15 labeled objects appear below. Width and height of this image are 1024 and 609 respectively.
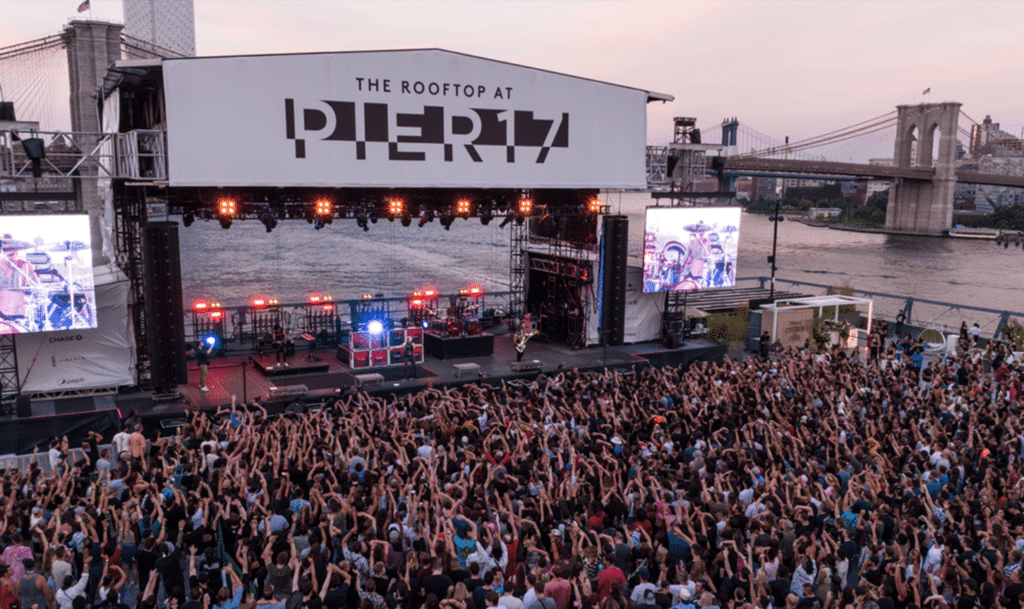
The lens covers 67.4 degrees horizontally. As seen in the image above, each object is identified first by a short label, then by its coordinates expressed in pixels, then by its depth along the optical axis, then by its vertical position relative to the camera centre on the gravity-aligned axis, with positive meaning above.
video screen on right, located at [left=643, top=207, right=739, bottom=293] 23.36 -1.39
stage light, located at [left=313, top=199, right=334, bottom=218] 20.28 -0.16
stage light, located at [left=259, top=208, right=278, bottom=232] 20.25 -0.46
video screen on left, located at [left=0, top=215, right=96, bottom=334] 15.84 -1.56
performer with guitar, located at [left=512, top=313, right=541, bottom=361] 21.83 -3.90
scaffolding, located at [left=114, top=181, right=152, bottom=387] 18.05 -1.38
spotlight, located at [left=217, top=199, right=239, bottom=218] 19.31 -0.20
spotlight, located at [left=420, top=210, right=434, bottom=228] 22.25 -0.42
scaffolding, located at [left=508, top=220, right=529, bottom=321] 27.45 -2.41
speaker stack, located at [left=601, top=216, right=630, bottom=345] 23.16 -2.06
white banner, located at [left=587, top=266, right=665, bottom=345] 24.23 -3.60
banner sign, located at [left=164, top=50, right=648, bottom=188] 17.45 +1.94
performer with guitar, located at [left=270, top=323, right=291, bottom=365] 22.19 -4.19
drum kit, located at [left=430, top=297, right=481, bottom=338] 24.00 -3.92
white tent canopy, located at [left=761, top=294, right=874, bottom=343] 25.58 -3.50
